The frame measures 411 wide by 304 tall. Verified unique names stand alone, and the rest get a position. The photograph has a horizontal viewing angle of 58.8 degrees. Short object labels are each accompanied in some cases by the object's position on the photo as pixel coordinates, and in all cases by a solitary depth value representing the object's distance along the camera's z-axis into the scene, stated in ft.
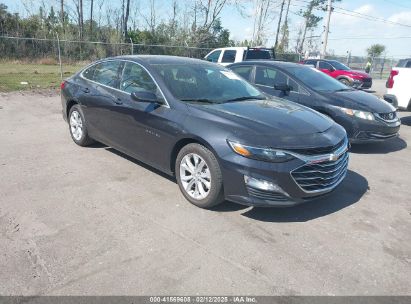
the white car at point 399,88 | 29.12
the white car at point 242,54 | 45.11
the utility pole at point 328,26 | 83.25
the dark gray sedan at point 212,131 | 11.88
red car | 59.62
